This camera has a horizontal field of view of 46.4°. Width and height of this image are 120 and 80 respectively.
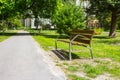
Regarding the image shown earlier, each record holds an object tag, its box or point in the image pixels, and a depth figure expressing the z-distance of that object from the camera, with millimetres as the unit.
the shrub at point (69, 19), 14967
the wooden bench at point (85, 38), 5437
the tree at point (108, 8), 14617
